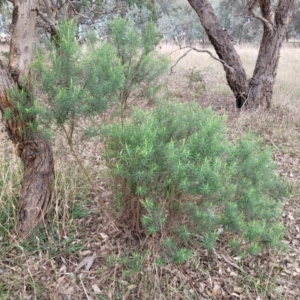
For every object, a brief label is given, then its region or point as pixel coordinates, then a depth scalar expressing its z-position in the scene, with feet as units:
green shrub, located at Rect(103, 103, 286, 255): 6.07
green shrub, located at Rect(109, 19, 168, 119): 8.36
